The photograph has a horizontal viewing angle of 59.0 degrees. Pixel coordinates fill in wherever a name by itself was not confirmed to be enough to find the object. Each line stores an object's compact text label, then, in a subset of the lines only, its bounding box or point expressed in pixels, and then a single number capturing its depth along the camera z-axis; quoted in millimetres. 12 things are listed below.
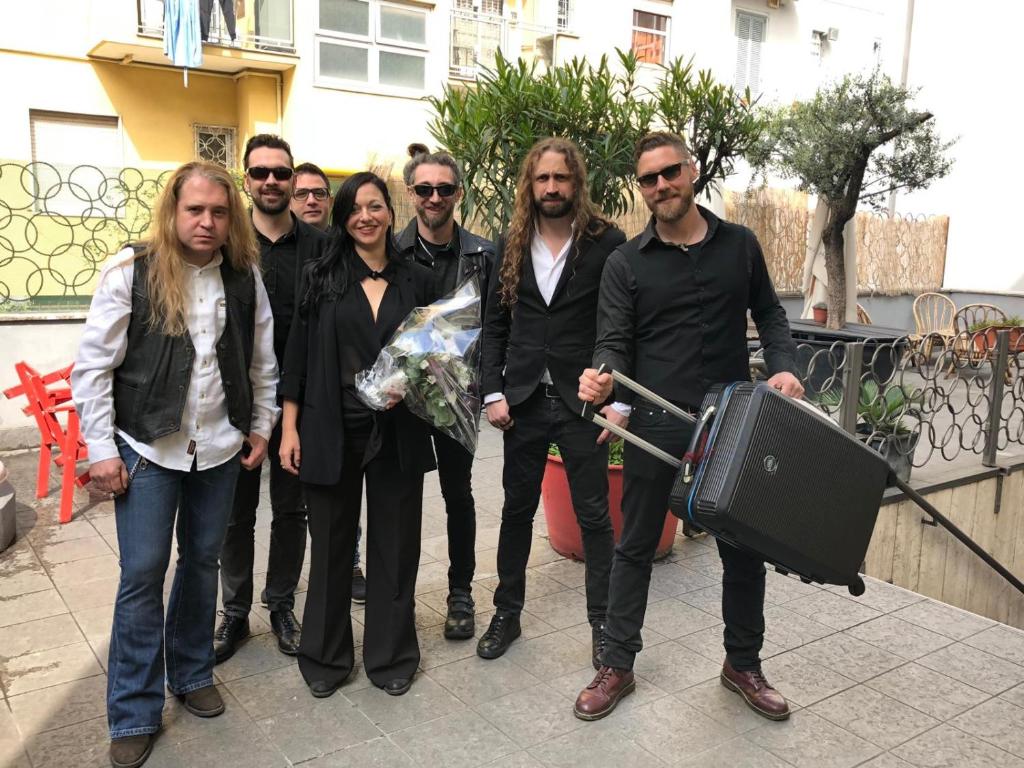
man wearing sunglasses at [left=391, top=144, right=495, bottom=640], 3789
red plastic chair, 5752
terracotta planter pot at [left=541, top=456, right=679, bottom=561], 4785
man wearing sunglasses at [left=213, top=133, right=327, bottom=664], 3635
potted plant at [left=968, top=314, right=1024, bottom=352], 10727
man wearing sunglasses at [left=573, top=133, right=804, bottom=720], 3188
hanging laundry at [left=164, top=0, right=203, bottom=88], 13500
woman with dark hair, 3311
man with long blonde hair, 2842
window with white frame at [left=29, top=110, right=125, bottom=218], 7438
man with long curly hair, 3545
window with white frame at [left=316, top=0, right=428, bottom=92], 15273
